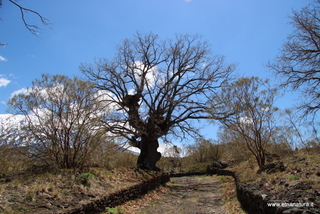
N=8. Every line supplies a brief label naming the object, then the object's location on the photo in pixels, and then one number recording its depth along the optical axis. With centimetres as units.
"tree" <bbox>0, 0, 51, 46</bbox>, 385
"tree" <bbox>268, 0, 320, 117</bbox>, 910
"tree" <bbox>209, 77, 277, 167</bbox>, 1256
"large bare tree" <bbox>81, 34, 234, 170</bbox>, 1530
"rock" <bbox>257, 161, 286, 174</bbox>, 944
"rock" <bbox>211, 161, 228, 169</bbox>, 2342
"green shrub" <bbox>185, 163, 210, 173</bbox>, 2628
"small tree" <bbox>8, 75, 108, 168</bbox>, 899
